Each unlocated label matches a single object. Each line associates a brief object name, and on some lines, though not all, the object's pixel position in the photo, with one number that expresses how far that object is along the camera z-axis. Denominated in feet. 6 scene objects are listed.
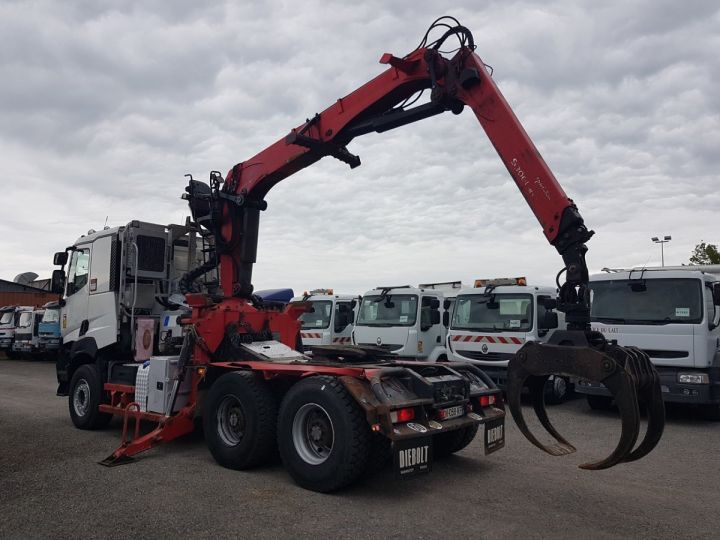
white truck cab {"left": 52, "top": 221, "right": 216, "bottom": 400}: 28.32
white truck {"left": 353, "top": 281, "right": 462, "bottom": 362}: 40.29
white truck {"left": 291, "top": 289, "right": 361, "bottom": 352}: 47.24
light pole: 87.15
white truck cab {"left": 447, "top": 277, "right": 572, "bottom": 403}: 37.01
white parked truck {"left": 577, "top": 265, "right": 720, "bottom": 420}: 30.17
